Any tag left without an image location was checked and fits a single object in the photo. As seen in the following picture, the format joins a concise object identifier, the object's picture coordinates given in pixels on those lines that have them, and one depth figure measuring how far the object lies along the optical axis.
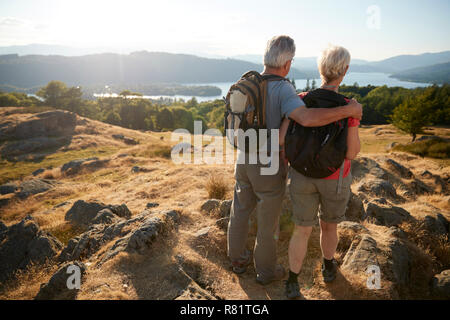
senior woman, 2.82
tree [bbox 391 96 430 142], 36.47
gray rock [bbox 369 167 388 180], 9.99
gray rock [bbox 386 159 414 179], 11.81
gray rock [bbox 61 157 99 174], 19.47
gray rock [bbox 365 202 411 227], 5.93
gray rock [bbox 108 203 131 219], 6.59
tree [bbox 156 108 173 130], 66.16
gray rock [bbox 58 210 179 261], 4.29
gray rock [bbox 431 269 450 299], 3.85
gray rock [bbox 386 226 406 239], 4.95
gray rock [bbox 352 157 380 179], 10.10
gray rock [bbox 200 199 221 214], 5.77
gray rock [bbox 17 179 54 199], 13.64
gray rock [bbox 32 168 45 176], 20.09
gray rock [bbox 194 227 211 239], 4.73
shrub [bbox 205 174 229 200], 6.84
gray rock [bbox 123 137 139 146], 34.53
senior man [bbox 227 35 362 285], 2.75
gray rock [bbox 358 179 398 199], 8.13
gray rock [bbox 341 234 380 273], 3.95
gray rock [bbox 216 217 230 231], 5.10
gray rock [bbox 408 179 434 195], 10.66
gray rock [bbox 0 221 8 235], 5.89
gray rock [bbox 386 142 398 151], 28.26
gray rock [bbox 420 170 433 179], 12.36
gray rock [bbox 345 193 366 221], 6.13
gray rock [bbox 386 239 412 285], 3.94
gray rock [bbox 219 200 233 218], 5.51
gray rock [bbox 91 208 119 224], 5.93
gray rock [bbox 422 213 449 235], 5.89
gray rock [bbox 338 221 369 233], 4.91
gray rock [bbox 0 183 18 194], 13.95
